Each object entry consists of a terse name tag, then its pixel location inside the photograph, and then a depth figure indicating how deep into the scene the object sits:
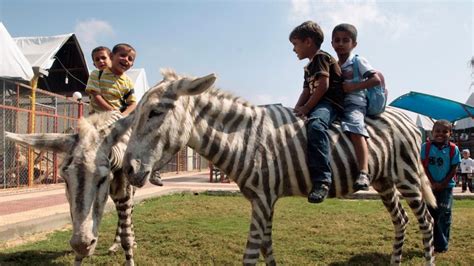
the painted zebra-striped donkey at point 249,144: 3.30
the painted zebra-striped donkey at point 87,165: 3.23
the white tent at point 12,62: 13.08
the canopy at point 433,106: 13.35
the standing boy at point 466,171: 14.50
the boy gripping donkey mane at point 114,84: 4.90
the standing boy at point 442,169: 5.95
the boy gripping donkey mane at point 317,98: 3.65
